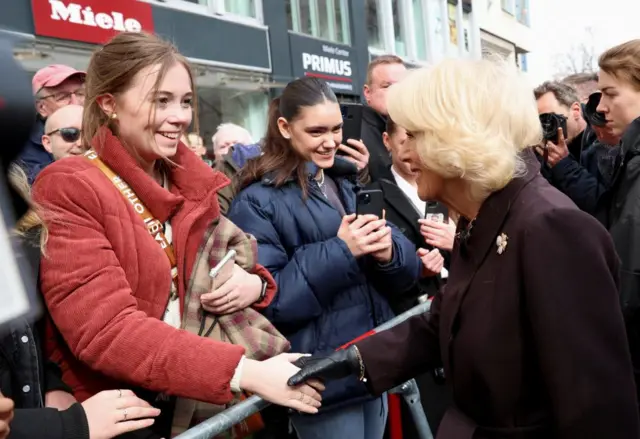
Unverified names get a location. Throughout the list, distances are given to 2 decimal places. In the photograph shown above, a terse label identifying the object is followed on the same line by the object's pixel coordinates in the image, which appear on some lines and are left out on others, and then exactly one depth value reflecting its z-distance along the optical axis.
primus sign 12.81
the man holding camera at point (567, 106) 4.70
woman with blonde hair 1.41
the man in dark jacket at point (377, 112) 3.72
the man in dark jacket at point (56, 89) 3.16
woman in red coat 1.47
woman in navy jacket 2.22
